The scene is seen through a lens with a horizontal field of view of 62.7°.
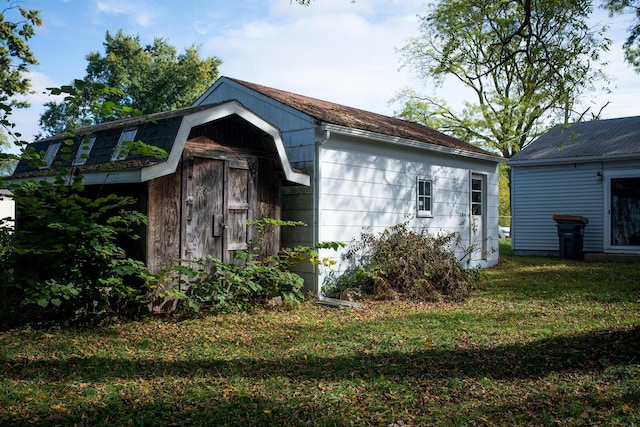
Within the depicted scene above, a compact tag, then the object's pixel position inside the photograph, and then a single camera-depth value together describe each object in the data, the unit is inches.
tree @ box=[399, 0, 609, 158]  373.4
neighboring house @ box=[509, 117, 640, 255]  659.4
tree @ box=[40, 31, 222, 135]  1418.6
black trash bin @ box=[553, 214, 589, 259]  653.3
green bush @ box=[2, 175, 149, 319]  245.8
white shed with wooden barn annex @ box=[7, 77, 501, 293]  307.4
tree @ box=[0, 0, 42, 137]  920.9
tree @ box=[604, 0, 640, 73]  326.4
